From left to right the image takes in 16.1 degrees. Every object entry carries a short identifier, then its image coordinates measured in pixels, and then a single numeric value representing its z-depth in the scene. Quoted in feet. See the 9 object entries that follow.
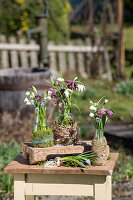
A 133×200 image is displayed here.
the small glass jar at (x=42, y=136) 10.27
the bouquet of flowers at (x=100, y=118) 10.10
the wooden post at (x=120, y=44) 38.31
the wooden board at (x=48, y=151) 10.03
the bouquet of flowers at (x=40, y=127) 10.28
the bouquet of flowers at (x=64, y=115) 10.53
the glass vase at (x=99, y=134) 10.16
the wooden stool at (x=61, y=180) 9.74
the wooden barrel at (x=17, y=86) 22.56
